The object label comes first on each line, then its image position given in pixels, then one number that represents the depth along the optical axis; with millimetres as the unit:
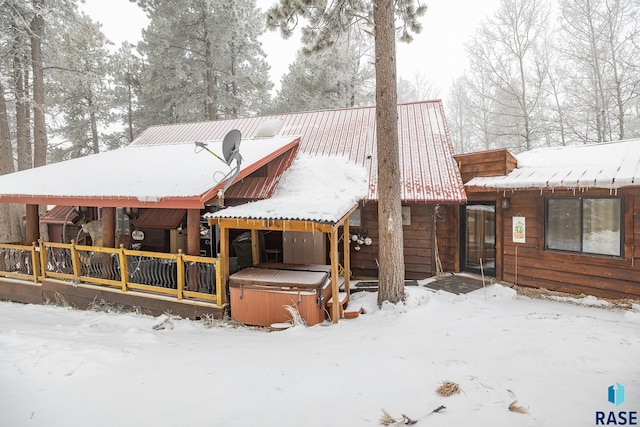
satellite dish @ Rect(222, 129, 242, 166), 6906
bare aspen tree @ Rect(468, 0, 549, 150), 15211
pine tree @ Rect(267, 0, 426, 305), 5988
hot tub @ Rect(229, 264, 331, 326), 5773
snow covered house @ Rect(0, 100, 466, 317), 6641
